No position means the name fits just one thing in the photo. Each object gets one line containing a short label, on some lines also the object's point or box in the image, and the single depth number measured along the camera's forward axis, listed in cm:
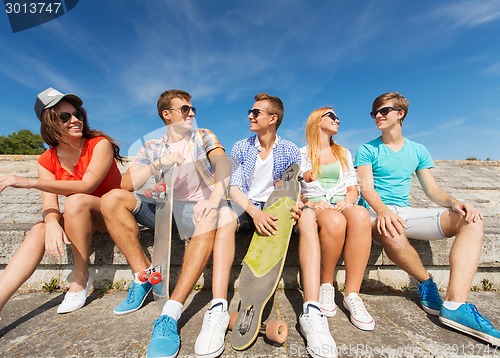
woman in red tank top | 235
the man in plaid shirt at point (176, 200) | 224
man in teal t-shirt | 220
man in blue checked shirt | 233
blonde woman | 221
